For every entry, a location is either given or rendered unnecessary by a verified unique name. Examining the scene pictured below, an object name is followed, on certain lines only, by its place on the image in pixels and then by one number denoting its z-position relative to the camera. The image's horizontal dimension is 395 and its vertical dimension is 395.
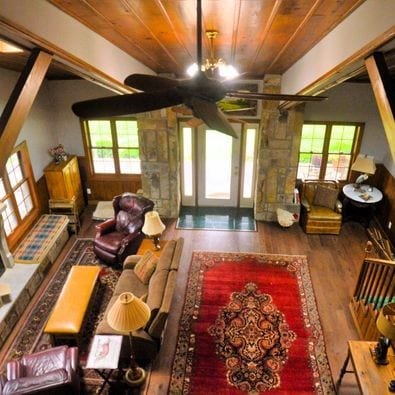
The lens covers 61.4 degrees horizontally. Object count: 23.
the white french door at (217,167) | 6.73
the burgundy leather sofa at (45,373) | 3.15
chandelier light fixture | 2.92
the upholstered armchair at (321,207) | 6.32
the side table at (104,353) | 3.30
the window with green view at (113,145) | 7.05
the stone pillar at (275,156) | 6.16
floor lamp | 3.24
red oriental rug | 3.82
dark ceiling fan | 1.66
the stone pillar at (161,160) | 6.38
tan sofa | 3.78
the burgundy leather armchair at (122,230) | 5.47
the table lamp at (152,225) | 5.03
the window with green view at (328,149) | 6.71
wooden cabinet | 6.46
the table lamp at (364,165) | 6.15
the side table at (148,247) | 5.21
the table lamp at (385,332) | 3.10
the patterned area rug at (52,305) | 4.09
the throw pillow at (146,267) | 4.57
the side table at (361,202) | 6.22
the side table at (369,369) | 3.19
